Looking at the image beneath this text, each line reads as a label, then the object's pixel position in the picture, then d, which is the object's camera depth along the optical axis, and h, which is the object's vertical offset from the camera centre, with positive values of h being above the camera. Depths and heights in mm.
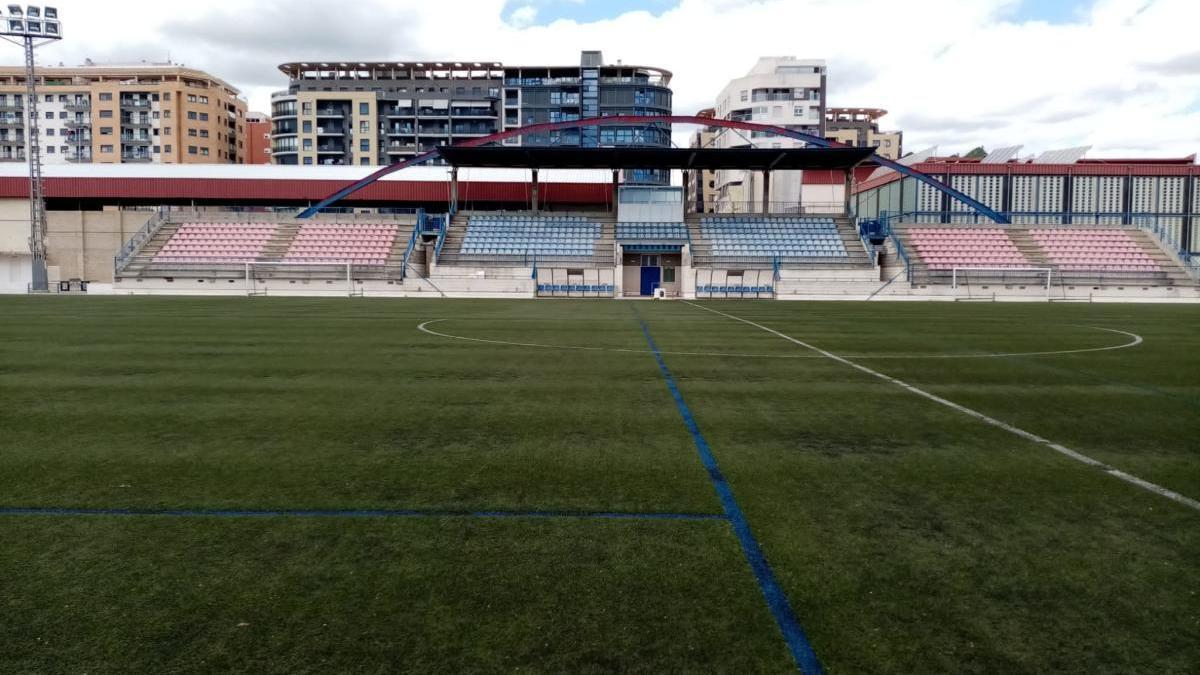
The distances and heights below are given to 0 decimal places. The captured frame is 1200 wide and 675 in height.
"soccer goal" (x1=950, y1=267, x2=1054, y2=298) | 45656 +907
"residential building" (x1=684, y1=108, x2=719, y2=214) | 127581 +16783
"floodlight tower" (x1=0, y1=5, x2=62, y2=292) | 46375 +14776
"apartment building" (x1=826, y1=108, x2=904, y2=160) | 129875 +26360
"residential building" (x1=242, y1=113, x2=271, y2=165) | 136125 +25294
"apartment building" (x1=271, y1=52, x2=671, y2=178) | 115625 +27466
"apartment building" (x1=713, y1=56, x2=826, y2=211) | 107875 +26828
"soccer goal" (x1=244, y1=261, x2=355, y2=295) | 46156 +813
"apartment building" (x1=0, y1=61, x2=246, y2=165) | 117188 +25678
